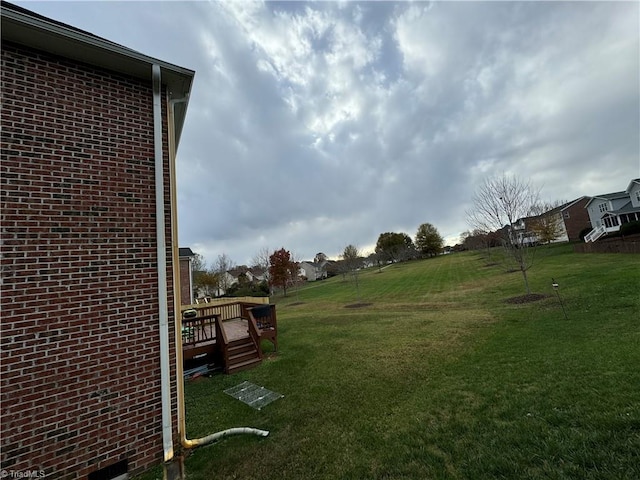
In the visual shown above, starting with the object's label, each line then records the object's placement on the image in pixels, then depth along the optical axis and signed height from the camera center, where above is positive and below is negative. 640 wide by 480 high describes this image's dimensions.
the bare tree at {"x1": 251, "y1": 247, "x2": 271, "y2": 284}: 40.11 +3.23
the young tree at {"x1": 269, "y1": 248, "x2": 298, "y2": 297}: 31.25 +1.38
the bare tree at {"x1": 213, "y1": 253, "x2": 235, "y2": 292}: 49.49 +2.95
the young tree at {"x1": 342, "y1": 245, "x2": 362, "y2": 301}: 33.78 +1.69
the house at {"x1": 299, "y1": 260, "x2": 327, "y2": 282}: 75.53 +1.28
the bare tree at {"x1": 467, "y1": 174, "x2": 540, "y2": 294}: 13.83 +2.31
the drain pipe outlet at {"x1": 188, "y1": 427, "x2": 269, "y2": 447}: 4.02 -2.46
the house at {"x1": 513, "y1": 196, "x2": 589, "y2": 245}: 35.84 +3.55
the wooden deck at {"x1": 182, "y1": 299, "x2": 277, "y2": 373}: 7.88 -1.96
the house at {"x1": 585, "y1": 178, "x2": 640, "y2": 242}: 30.89 +3.70
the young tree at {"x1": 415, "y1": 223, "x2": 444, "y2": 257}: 60.62 +4.71
